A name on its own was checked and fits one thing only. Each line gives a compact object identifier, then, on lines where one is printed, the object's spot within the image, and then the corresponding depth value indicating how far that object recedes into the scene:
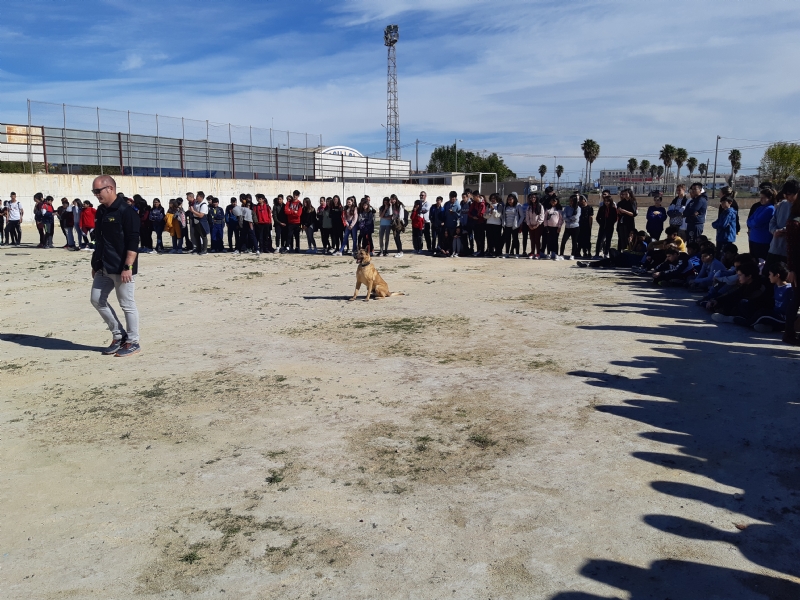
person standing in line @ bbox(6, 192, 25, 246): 19.48
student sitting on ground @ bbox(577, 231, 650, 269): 13.99
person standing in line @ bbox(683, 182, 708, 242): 13.08
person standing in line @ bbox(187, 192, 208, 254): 17.09
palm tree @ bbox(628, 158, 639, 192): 91.62
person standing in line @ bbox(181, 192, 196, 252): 17.25
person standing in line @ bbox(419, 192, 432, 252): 17.25
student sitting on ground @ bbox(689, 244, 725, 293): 9.98
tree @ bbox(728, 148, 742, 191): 77.07
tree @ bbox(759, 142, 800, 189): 53.41
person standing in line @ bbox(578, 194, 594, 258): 15.77
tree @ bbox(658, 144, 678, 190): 78.77
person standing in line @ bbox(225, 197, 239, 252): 17.53
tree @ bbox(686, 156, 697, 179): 88.41
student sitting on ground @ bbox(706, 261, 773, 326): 7.83
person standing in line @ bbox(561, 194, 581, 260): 15.73
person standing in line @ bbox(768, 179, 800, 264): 7.74
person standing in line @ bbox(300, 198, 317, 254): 17.67
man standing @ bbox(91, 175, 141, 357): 6.50
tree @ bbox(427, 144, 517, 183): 75.94
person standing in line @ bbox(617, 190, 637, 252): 15.16
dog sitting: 9.88
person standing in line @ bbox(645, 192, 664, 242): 14.21
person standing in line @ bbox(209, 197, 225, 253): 17.59
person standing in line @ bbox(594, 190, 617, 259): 15.45
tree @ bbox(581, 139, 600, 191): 77.49
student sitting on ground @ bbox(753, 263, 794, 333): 7.39
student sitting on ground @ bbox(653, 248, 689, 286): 11.09
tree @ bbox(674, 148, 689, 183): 78.19
